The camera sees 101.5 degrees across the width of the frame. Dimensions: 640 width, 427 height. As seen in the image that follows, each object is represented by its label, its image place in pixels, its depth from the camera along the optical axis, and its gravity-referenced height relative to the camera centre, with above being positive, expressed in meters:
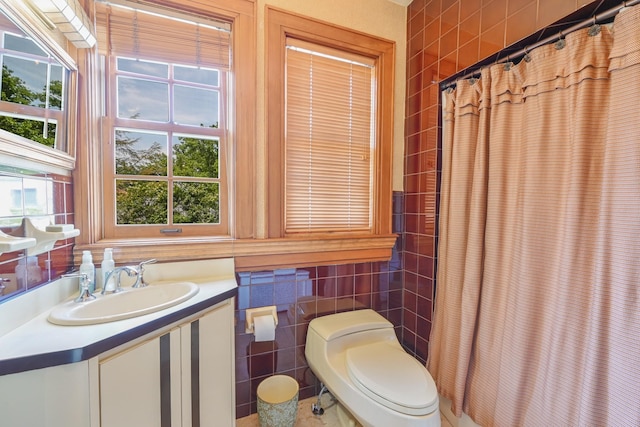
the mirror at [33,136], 0.85 +0.26
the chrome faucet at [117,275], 1.13 -0.31
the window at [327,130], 1.53 +0.49
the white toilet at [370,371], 1.05 -0.78
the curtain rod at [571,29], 0.88 +0.69
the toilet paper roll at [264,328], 1.41 -0.66
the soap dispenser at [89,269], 1.09 -0.27
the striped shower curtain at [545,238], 0.84 -0.12
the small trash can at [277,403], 1.35 -1.06
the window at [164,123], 1.33 +0.45
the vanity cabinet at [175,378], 0.81 -0.62
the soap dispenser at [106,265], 1.13 -0.26
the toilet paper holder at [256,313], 1.44 -0.61
